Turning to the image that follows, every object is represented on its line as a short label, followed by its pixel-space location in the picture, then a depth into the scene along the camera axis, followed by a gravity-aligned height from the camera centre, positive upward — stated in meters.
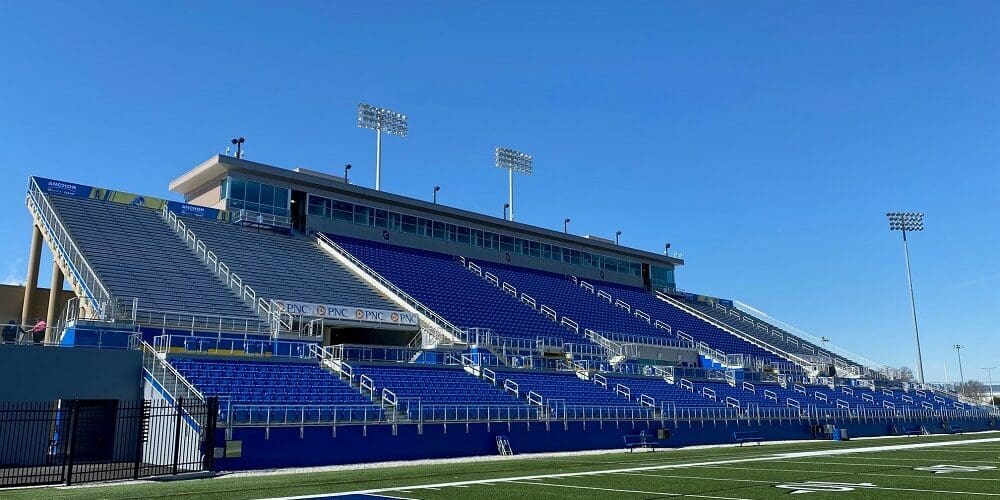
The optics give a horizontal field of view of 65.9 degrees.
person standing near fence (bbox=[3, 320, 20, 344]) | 21.11 +2.18
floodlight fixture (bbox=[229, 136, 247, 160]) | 40.31 +13.90
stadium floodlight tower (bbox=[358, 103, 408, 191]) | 49.84 +18.67
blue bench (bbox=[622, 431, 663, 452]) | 28.36 -1.12
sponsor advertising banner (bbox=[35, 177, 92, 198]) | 33.56 +9.81
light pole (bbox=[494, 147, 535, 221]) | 58.75 +18.91
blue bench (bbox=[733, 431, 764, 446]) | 31.80 -1.13
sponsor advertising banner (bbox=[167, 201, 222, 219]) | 37.41 +9.73
